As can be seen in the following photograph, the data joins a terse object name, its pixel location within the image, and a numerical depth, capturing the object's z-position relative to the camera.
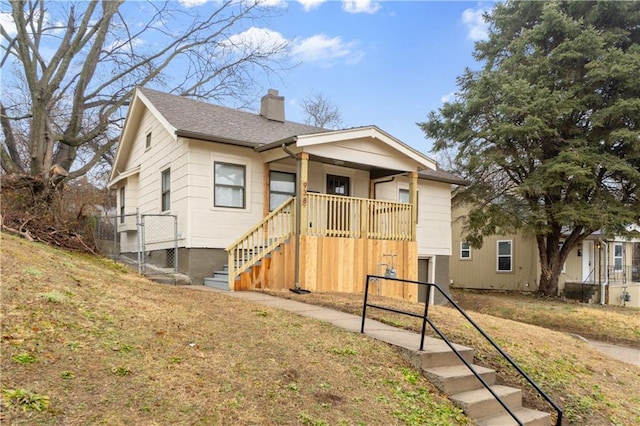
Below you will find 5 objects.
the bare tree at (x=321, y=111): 31.55
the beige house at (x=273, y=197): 9.94
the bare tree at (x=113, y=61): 17.69
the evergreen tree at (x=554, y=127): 14.46
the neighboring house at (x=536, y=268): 19.59
